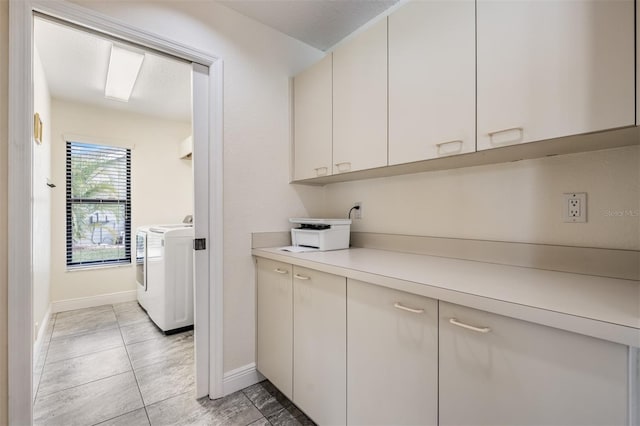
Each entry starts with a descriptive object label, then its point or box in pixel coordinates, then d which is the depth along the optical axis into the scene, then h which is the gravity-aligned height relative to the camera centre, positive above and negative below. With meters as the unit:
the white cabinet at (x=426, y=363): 0.65 -0.47
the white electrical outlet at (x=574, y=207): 1.09 +0.02
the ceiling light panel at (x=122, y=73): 2.27 +1.31
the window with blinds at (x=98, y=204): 3.35 +0.10
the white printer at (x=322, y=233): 1.76 -0.14
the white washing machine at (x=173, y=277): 2.60 -0.63
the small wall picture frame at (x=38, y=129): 2.22 +0.69
